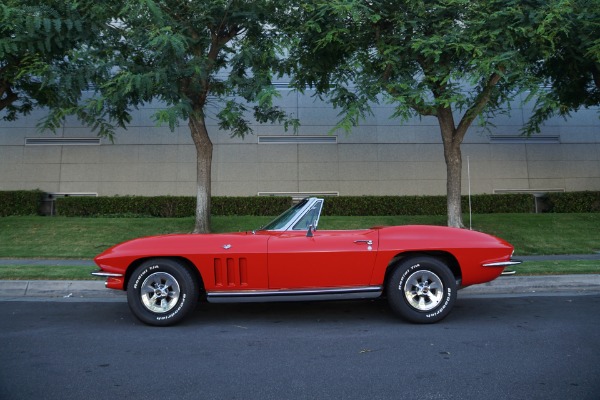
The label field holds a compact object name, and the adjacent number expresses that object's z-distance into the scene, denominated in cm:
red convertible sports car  529
